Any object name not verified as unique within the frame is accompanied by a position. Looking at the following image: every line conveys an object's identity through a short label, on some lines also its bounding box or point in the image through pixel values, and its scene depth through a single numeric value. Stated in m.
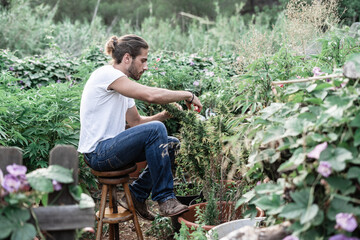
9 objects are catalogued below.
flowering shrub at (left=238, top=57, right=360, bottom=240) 1.30
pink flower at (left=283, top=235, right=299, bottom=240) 1.34
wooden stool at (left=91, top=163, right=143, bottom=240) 2.87
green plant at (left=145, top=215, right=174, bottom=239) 3.19
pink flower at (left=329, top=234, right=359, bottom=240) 1.26
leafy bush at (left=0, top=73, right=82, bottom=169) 3.02
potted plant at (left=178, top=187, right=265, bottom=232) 2.58
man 2.92
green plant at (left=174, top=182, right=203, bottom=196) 3.40
